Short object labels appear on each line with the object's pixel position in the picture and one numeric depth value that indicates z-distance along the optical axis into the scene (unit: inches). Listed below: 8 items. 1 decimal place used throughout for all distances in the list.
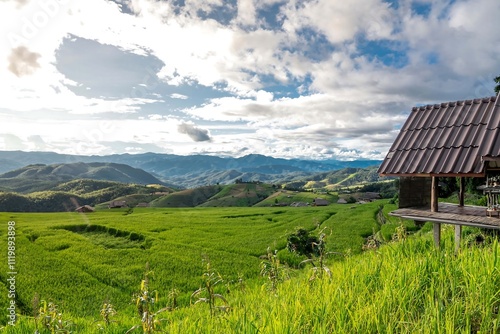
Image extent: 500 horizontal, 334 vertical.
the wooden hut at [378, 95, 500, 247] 303.9
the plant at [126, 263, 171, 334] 177.2
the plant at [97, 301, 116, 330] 310.4
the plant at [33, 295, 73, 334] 237.2
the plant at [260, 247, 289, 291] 284.7
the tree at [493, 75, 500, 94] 1408.7
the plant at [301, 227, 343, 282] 249.1
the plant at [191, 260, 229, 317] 207.0
